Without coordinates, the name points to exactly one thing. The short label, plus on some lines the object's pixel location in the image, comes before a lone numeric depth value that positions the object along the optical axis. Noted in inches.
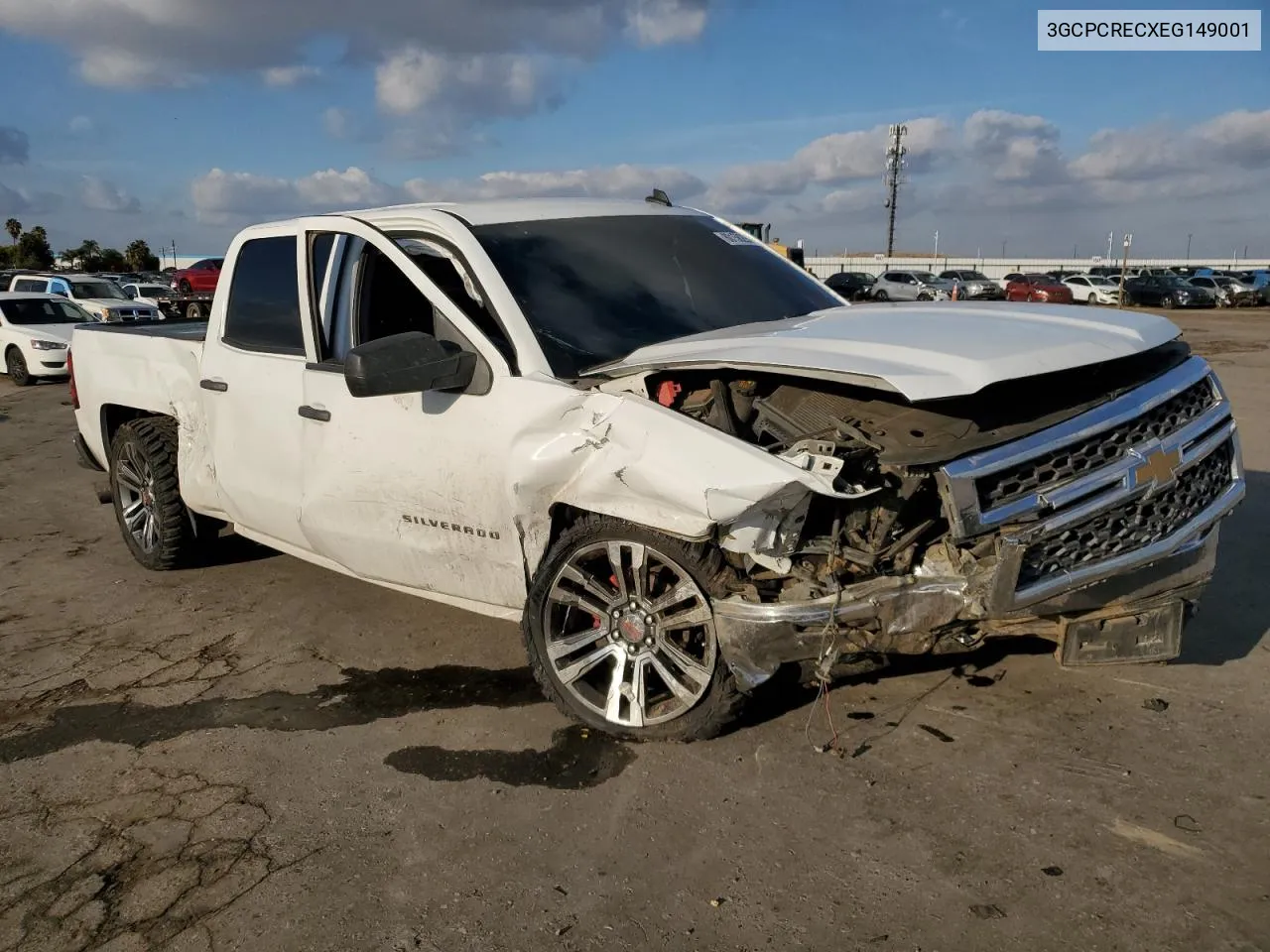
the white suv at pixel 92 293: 852.6
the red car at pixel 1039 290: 1453.0
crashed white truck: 120.2
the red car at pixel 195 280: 1393.9
